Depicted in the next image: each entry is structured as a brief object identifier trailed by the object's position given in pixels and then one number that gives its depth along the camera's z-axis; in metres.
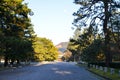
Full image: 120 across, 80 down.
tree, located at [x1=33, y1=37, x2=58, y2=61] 58.76
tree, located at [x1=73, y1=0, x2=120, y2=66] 15.17
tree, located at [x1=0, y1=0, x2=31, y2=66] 19.02
